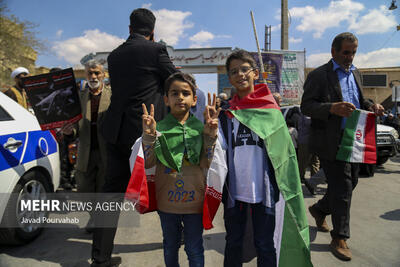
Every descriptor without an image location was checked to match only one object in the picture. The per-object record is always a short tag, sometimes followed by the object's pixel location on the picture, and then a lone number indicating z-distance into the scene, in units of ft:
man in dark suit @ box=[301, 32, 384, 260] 8.48
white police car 8.32
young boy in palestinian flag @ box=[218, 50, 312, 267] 6.02
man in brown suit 9.38
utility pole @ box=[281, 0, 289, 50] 42.86
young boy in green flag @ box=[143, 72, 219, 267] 5.74
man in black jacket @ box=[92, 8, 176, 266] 7.13
